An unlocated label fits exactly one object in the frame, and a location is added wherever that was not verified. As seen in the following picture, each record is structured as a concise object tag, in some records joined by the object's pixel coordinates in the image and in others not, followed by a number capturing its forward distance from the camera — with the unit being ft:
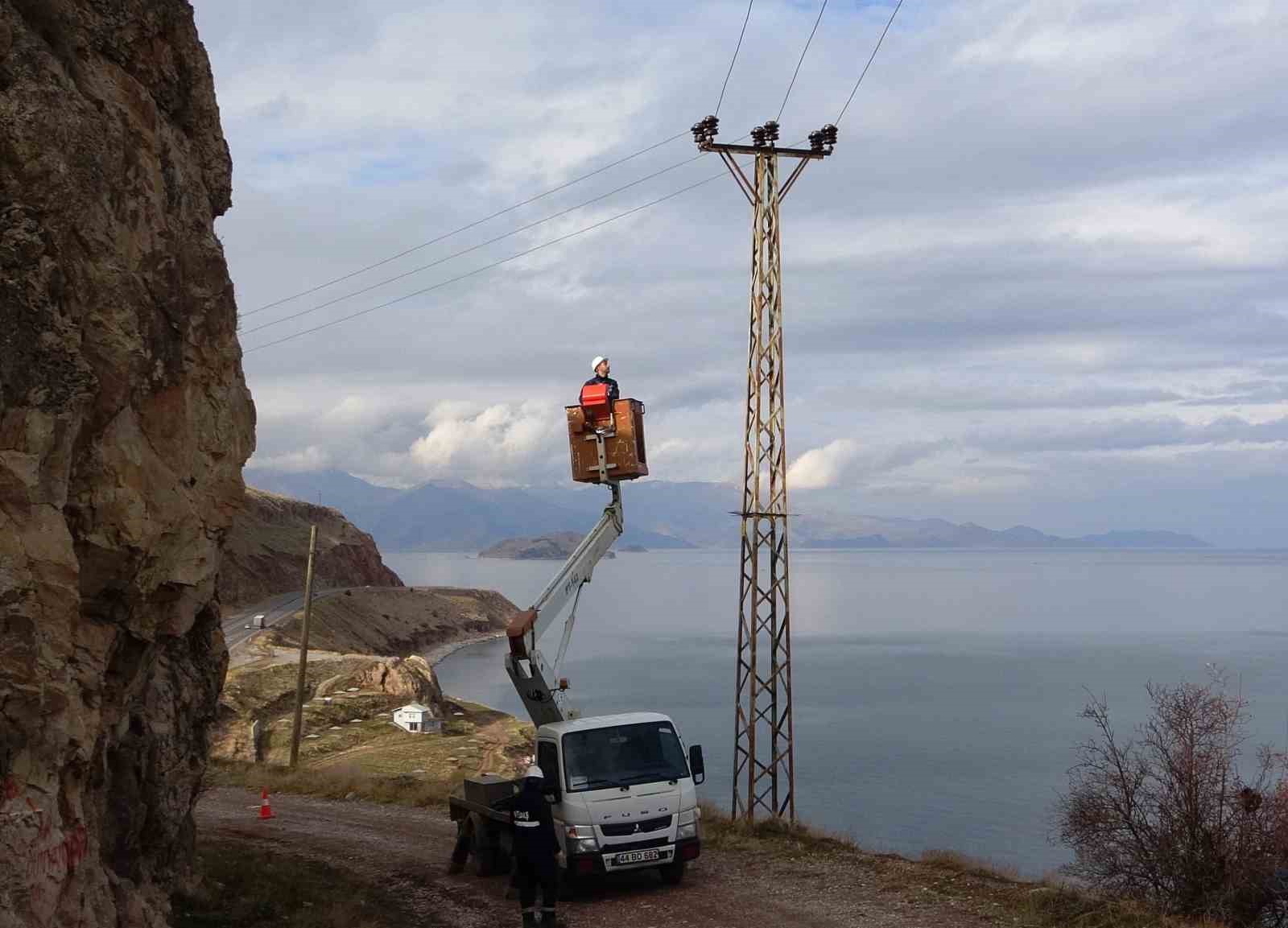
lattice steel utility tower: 81.00
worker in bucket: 61.57
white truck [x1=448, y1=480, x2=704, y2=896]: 52.06
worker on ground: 45.52
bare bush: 52.19
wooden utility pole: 114.52
